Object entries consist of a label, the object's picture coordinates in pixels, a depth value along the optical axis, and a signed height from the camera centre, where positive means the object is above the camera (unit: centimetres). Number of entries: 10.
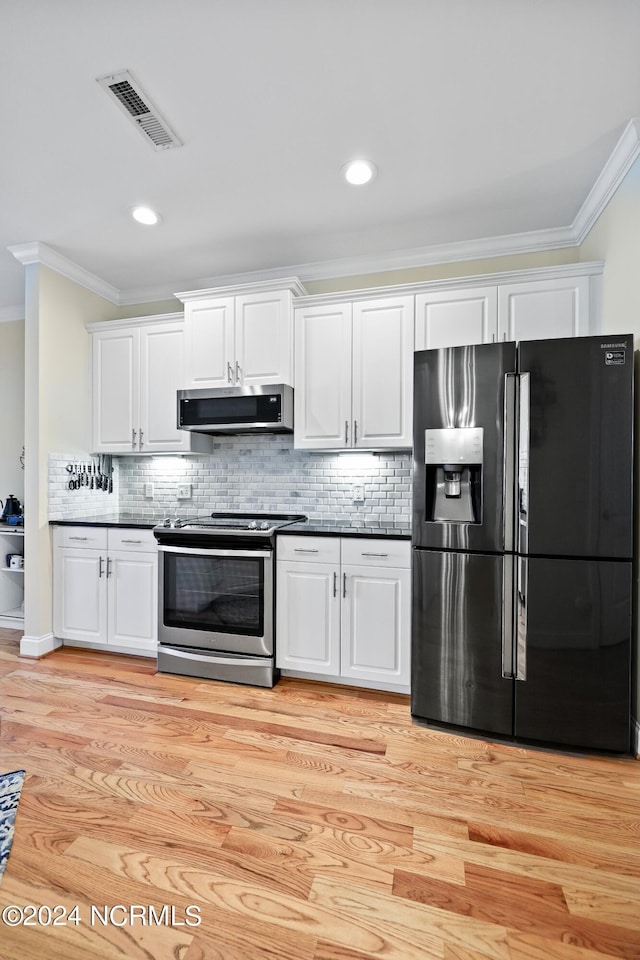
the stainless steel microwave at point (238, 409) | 300 +45
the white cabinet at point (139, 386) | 344 +69
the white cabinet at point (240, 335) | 308 +97
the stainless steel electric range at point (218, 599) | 281 -78
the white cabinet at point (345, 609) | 263 -78
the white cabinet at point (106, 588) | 314 -79
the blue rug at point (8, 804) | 155 -126
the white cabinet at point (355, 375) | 291 +66
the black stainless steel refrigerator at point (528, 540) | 208 -29
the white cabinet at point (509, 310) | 266 +100
